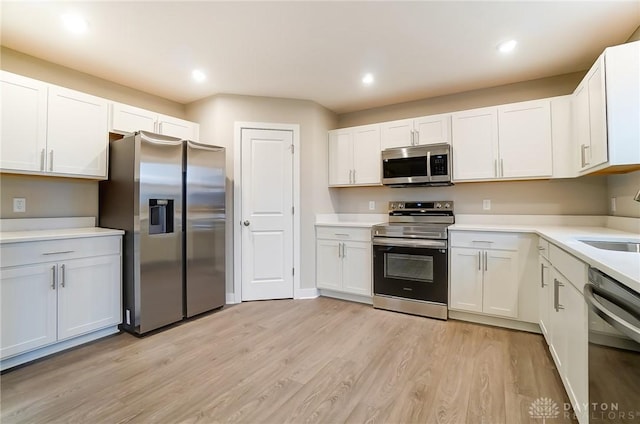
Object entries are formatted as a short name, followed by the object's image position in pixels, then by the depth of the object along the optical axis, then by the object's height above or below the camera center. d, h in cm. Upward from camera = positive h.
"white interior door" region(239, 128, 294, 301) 342 +2
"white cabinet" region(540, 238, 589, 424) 131 -60
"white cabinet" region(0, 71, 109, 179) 219 +72
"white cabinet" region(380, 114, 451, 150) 315 +96
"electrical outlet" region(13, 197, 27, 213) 240 +10
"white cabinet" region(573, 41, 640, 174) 179 +69
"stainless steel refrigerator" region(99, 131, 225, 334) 250 -7
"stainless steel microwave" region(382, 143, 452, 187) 307 +55
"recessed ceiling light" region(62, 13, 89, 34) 204 +142
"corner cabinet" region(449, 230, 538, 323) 249 -55
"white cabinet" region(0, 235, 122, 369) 198 -60
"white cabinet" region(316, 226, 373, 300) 329 -53
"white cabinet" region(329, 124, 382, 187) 355 +76
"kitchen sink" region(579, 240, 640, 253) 170 -19
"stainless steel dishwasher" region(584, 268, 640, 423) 92 -49
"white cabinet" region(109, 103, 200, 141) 281 +100
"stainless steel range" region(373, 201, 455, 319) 284 -54
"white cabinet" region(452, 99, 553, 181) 272 +73
